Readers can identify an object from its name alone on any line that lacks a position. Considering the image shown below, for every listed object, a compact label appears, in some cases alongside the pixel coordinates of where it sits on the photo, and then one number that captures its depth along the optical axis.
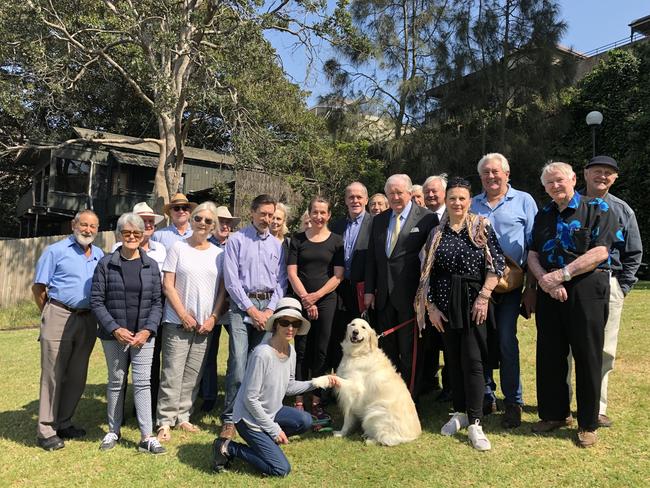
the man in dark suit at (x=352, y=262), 5.23
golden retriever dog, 4.42
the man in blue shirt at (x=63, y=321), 4.70
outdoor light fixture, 15.18
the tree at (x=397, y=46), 20.97
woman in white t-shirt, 4.80
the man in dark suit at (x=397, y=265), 4.83
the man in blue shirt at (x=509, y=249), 4.72
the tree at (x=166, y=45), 15.29
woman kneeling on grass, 3.94
